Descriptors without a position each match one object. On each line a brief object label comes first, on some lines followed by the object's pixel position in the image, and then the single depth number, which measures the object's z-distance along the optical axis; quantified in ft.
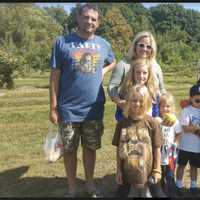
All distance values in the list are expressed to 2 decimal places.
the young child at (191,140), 14.15
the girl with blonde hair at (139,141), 12.33
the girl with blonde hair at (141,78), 12.96
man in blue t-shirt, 13.57
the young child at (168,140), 13.58
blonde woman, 13.16
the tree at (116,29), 133.08
